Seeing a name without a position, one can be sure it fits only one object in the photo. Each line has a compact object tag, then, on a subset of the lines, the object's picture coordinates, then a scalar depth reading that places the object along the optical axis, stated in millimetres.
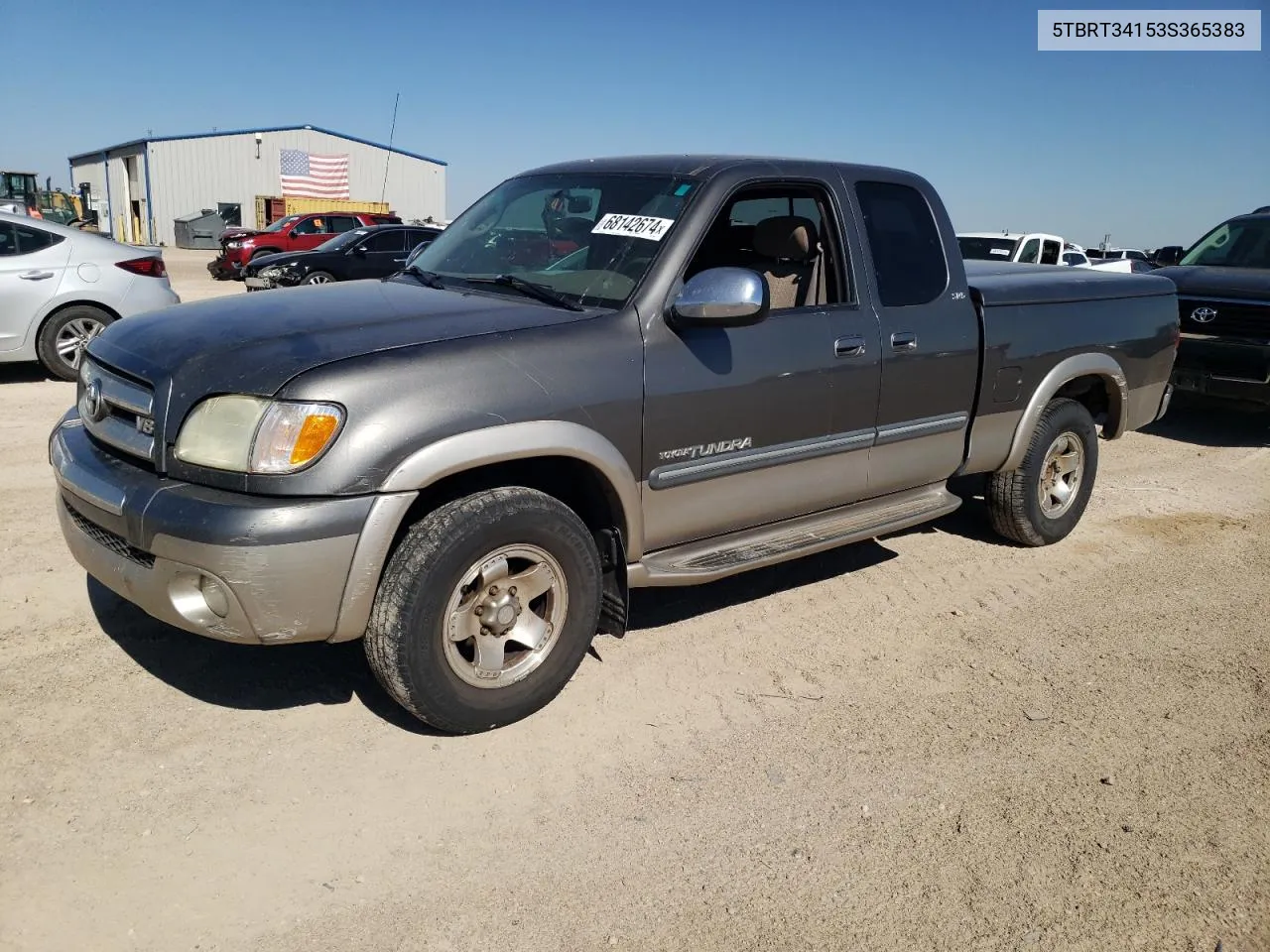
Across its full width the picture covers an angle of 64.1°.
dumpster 40094
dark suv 8211
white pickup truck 14227
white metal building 44969
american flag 46000
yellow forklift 33094
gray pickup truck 3008
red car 22797
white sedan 8562
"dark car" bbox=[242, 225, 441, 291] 16625
